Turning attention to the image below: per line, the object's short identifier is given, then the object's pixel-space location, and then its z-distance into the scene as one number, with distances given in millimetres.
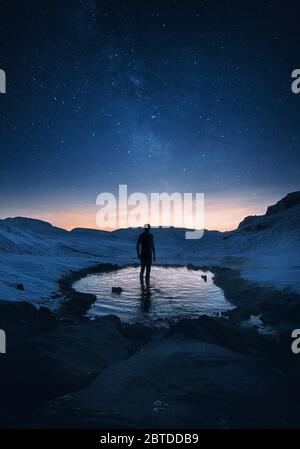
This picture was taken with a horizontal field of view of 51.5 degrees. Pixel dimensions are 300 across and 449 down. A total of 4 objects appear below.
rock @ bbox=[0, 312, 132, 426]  4070
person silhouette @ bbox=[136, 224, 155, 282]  14336
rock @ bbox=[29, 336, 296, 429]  3475
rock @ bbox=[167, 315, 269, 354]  5875
